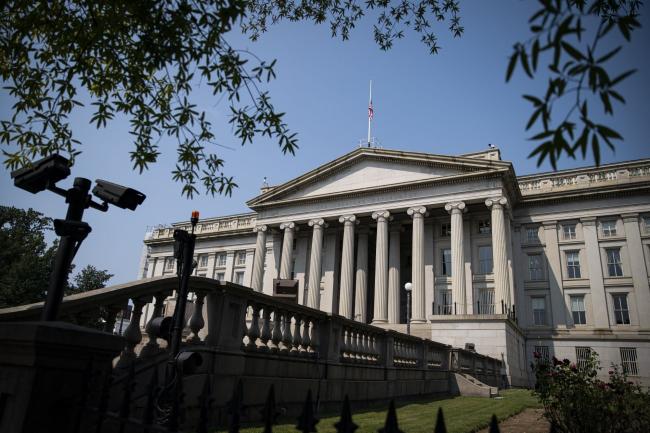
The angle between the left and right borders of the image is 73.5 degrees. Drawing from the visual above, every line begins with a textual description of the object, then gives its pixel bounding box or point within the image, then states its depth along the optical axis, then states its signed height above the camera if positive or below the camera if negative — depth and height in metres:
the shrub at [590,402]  6.71 -0.49
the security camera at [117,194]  5.36 +1.72
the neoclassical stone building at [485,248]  35.28 +10.05
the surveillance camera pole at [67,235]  4.29 +1.01
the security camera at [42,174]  4.90 +1.76
